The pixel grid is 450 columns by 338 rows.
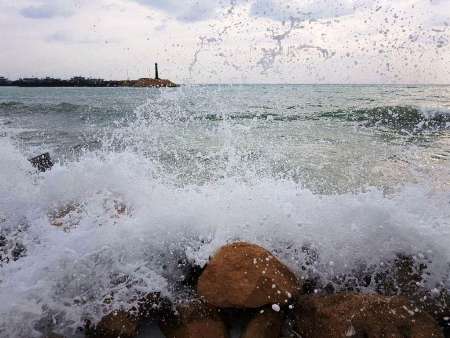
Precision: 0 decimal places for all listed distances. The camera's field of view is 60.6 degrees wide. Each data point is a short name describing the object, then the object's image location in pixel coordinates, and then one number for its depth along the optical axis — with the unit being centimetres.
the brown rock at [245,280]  263
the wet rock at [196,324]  252
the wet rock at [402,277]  282
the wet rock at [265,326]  251
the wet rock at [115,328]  252
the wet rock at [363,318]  237
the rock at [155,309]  267
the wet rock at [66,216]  357
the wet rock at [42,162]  553
